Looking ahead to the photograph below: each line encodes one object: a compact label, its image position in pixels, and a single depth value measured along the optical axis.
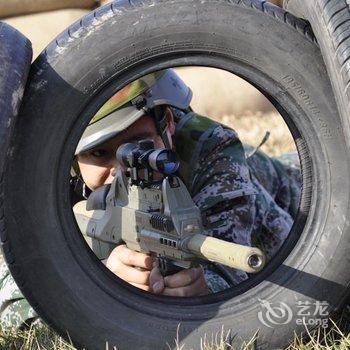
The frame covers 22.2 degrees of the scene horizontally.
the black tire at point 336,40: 2.60
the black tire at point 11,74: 2.58
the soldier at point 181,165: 3.32
